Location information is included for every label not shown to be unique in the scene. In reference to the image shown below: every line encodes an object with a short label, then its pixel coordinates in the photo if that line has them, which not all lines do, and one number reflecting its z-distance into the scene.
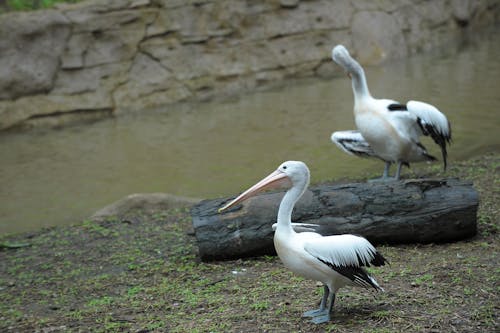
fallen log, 8.64
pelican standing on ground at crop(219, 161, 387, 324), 6.27
